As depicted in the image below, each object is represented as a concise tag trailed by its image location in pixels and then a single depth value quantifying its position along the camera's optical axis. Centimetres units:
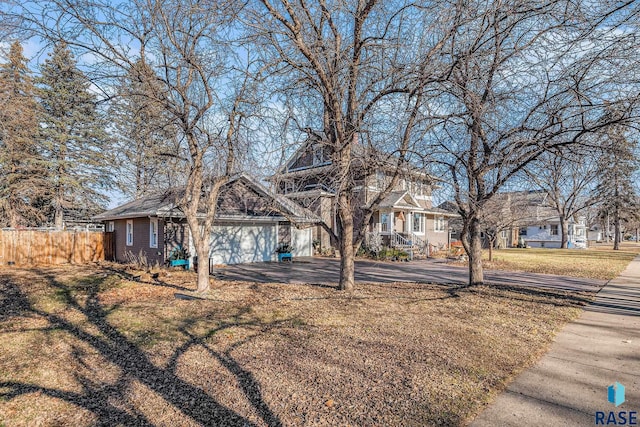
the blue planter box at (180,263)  1505
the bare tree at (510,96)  598
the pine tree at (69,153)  2484
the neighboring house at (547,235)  3869
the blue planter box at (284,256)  1902
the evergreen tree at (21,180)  2321
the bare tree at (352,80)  738
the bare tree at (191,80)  718
